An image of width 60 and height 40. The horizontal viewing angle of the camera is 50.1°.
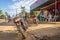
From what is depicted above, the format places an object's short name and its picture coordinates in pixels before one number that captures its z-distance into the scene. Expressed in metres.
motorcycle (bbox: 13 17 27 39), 3.31
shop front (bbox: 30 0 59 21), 8.43
